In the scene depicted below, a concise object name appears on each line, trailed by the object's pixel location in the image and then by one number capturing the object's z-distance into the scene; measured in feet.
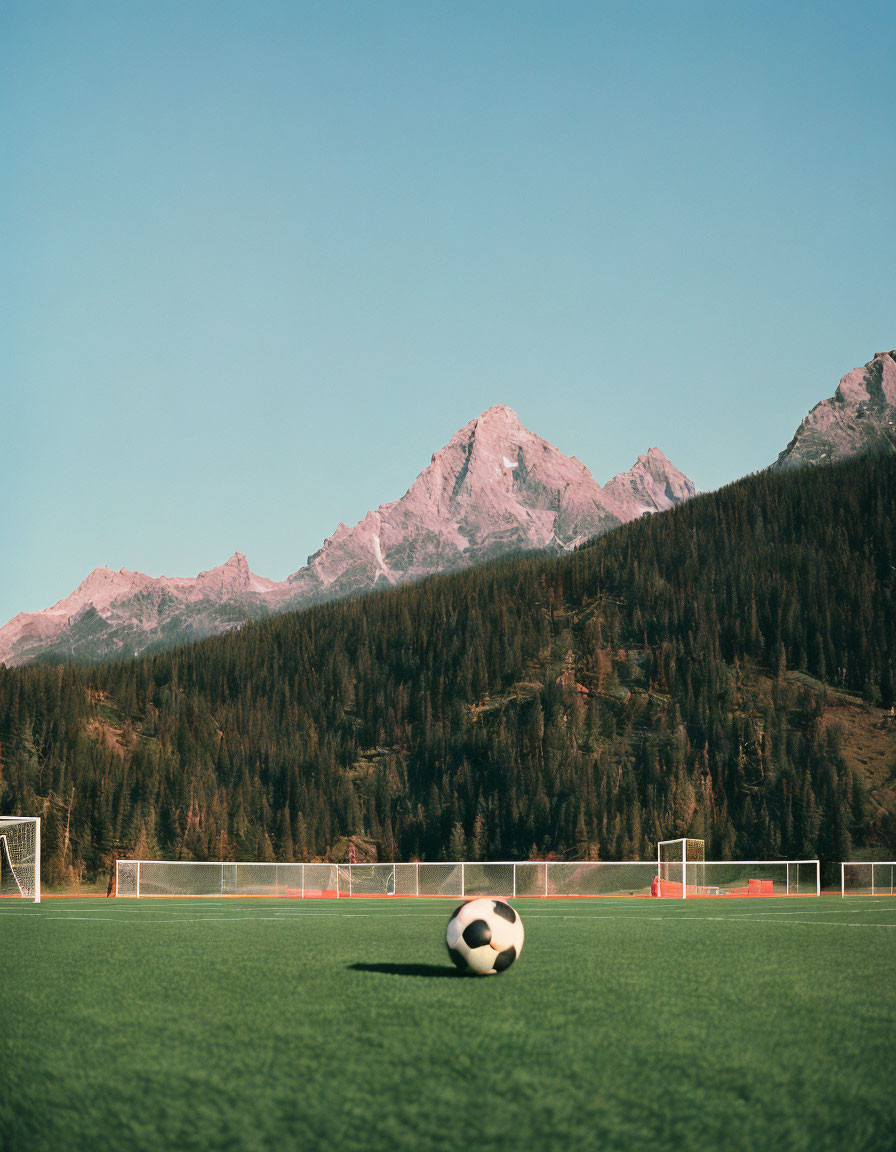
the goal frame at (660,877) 134.21
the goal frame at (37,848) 95.37
